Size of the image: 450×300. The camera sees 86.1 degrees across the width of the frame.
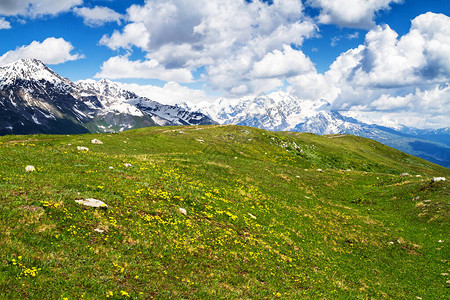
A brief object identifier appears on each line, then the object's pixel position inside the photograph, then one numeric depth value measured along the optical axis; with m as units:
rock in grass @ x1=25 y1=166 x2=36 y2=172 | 21.25
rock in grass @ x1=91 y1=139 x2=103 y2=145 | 53.28
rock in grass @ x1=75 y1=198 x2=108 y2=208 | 16.94
